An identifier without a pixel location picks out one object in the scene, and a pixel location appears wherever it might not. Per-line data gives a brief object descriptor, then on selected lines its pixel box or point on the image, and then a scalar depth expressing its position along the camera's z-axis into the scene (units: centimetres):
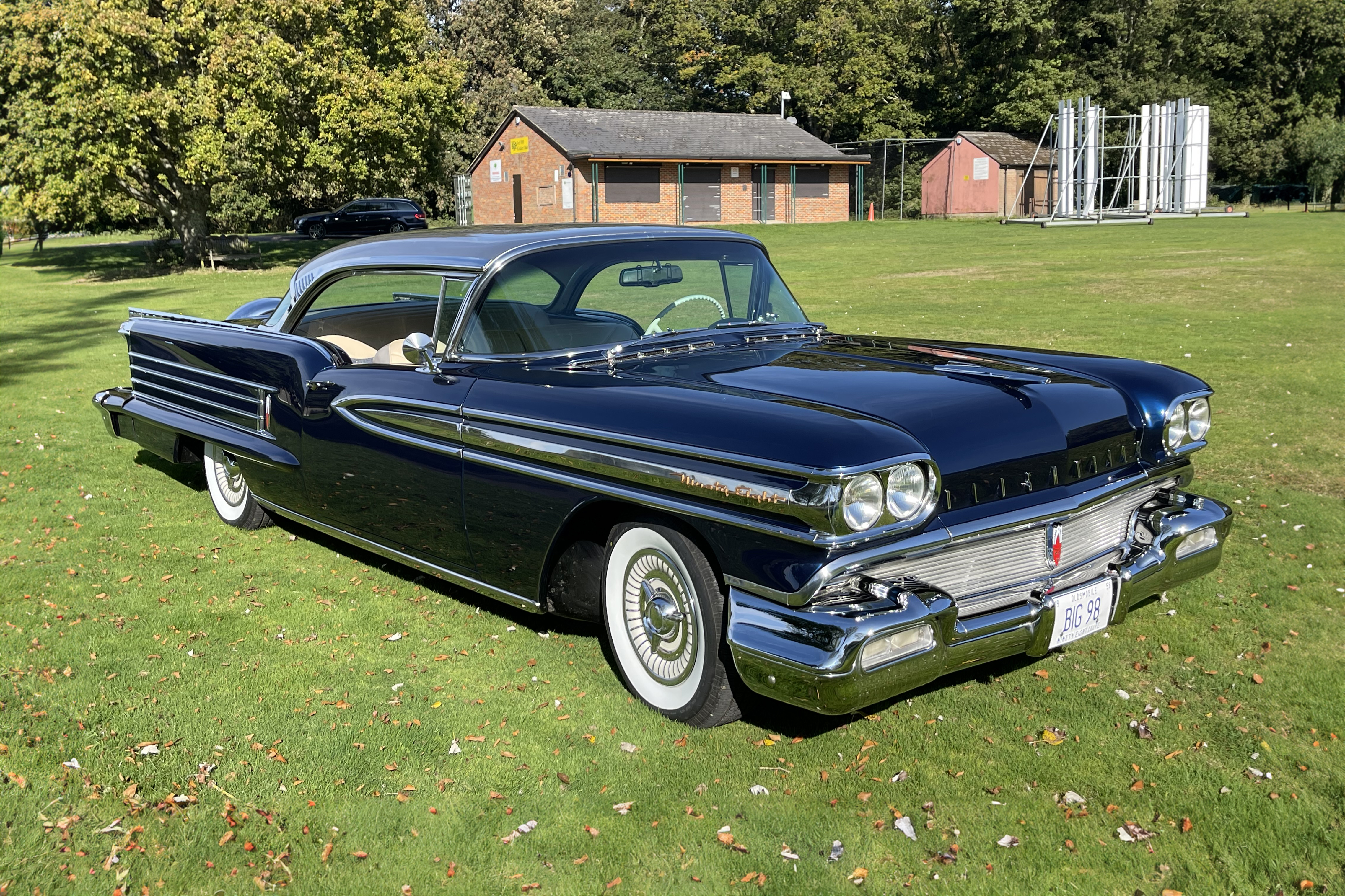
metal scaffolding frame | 3447
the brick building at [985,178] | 4400
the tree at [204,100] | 2155
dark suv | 3719
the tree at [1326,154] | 4400
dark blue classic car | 314
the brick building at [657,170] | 3978
